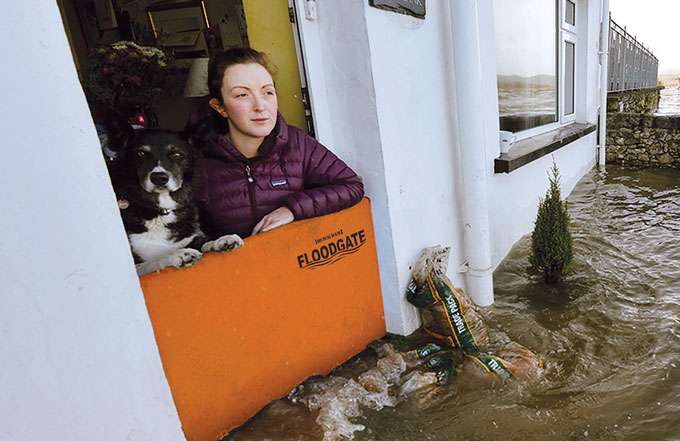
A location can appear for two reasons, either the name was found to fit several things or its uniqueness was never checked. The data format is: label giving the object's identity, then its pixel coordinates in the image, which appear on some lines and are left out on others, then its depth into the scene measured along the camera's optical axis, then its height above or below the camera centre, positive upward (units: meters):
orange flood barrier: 1.68 -0.88
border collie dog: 1.64 -0.16
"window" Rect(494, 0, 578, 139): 4.35 +0.48
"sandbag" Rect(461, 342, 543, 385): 2.25 -1.54
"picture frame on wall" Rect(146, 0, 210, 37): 3.70 +1.29
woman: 2.05 -0.10
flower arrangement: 2.75 +0.61
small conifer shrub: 3.45 -1.25
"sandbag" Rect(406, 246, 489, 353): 2.54 -1.28
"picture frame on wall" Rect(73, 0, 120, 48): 3.65 +1.28
